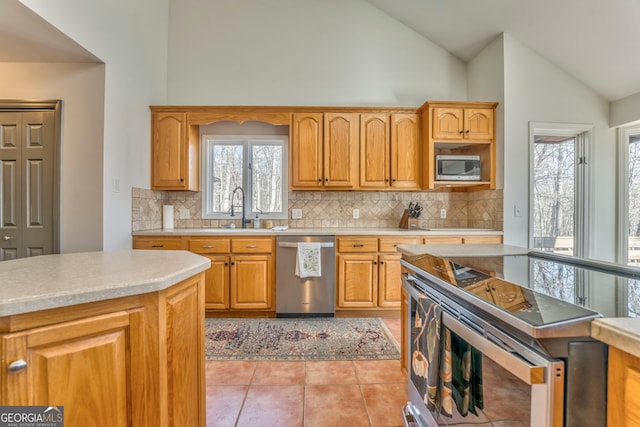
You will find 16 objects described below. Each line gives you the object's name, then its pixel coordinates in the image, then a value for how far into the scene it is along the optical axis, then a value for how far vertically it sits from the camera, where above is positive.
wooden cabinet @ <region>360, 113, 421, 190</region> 3.20 +0.72
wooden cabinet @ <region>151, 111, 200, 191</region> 3.14 +0.68
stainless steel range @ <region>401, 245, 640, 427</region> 0.64 -0.33
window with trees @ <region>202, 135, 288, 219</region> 3.53 +0.46
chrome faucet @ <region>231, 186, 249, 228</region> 3.35 +0.15
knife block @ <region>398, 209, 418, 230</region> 3.29 -0.13
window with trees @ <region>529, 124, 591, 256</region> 3.05 +0.25
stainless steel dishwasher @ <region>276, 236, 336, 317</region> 2.87 -0.73
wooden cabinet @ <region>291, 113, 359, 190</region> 3.17 +0.72
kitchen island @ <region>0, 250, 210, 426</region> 0.74 -0.39
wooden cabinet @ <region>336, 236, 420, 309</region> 2.93 -0.63
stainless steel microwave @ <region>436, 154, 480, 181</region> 3.10 +0.49
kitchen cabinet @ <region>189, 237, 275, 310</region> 2.87 -0.64
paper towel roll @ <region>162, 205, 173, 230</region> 3.27 -0.07
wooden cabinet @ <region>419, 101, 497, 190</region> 3.04 +0.91
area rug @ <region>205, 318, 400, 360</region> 2.21 -1.13
